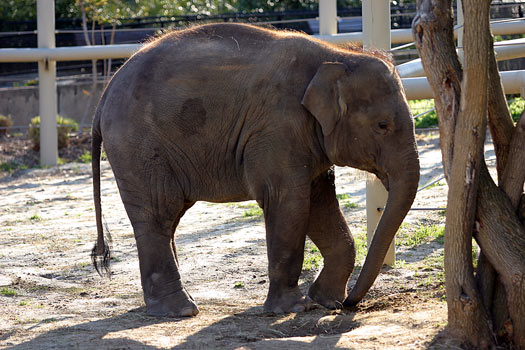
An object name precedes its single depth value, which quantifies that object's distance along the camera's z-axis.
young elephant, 9.90
